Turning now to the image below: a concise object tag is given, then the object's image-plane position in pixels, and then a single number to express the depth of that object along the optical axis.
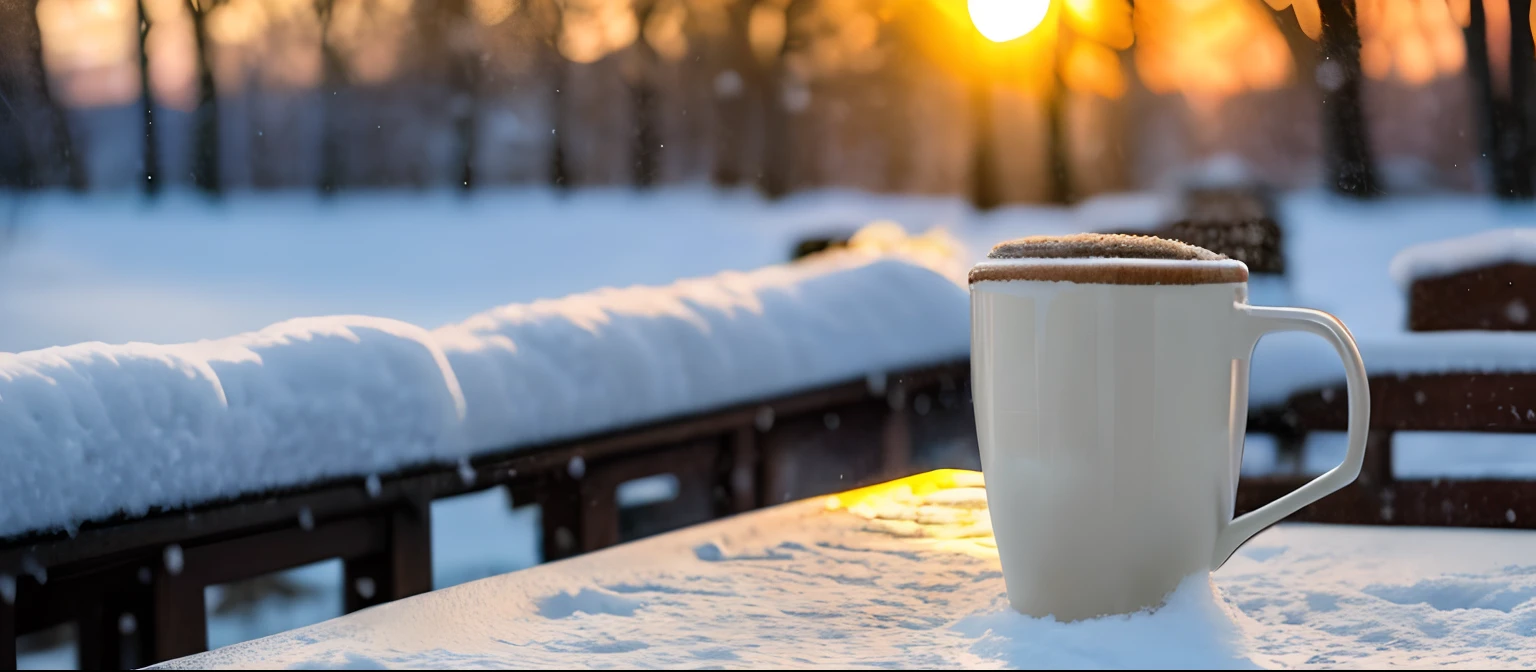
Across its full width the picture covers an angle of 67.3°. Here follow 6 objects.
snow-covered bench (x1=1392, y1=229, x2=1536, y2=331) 1.92
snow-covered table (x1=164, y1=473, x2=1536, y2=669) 0.53
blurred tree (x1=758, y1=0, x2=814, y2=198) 6.33
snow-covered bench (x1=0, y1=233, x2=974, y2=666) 0.83
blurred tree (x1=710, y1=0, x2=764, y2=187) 6.25
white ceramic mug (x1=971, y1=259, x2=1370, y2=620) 0.53
